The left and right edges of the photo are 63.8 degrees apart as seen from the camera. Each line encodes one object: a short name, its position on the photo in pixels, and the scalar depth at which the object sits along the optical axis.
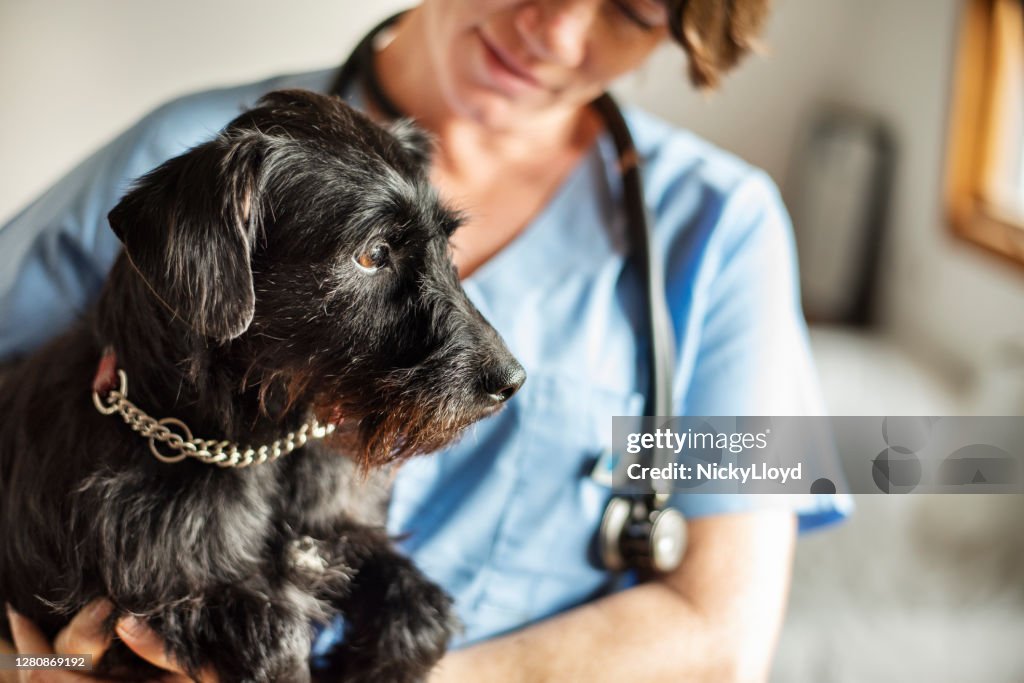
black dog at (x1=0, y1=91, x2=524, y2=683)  0.75
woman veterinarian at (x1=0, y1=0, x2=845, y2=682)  1.04
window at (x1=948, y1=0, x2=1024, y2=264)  2.64
